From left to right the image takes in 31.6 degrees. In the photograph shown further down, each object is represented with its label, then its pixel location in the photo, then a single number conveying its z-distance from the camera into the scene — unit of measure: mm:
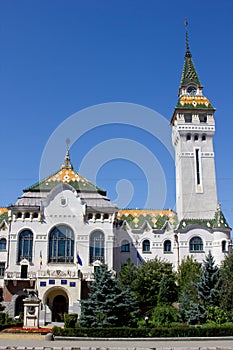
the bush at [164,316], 33938
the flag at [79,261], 47584
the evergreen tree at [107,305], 31234
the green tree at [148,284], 44531
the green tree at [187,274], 42075
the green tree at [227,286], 35125
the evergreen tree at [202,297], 34556
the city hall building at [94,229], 46562
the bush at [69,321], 30278
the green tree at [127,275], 45562
